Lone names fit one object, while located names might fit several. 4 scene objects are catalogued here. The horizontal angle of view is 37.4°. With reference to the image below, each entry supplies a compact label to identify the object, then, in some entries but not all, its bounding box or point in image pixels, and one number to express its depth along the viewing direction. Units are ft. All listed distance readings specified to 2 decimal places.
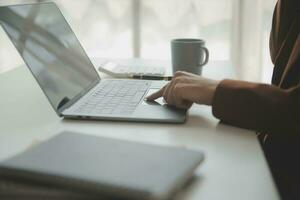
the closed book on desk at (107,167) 1.55
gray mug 3.89
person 2.47
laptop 2.76
